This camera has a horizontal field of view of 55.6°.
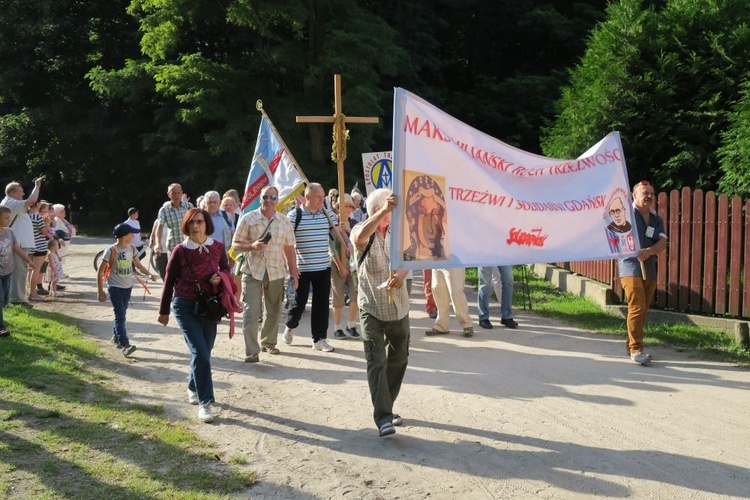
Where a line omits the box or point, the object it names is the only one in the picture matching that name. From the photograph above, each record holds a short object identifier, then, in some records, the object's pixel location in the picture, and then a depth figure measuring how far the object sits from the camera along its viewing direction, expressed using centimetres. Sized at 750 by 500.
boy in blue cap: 860
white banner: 562
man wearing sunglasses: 816
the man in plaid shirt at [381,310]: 560
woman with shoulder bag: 628
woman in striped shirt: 1266
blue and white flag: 913
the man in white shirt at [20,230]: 1160
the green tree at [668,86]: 1284
